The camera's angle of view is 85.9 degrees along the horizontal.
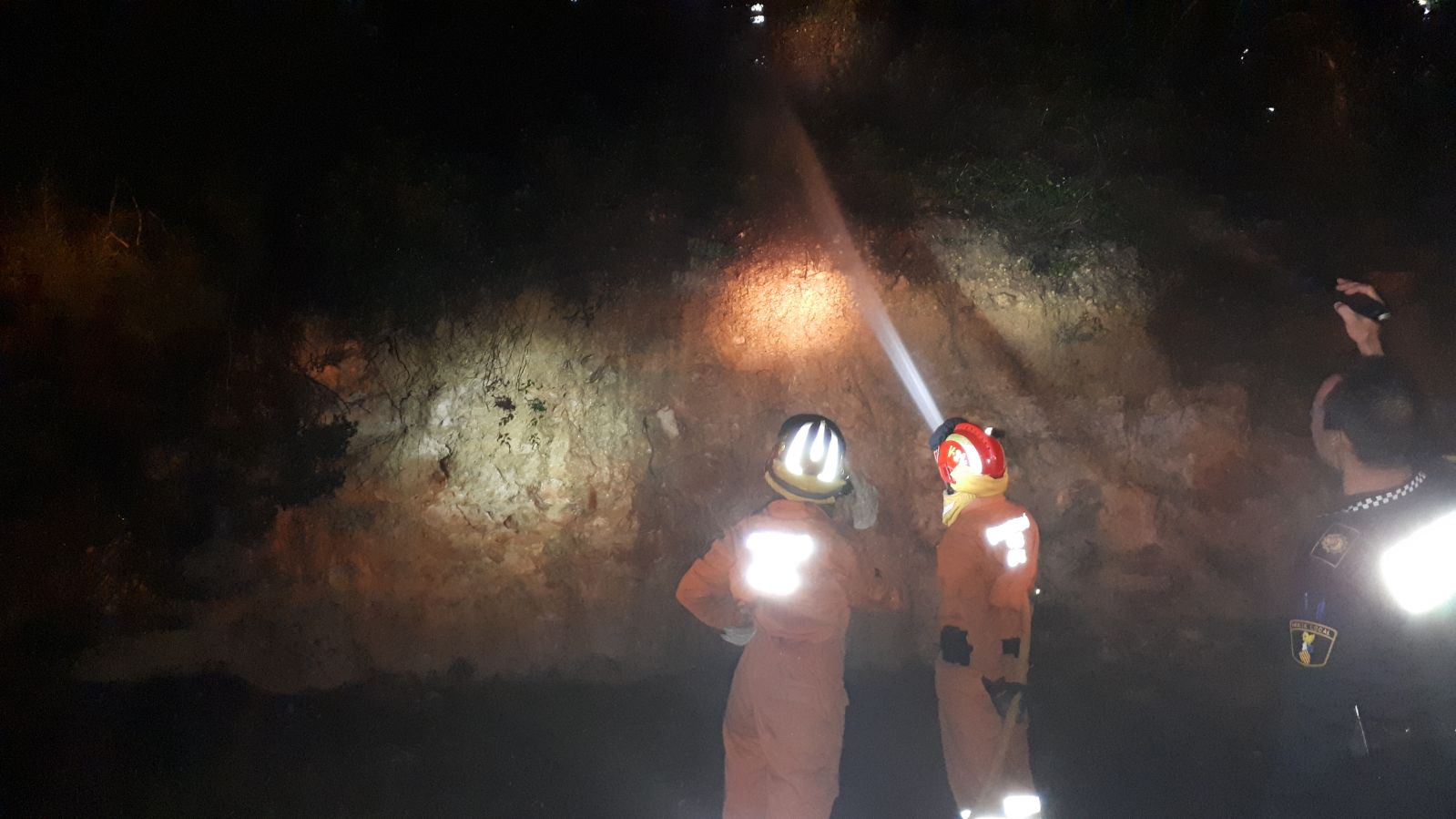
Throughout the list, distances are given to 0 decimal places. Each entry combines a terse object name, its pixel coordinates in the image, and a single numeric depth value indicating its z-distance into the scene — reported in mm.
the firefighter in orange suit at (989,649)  4172
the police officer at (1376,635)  4121
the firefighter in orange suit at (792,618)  3918
